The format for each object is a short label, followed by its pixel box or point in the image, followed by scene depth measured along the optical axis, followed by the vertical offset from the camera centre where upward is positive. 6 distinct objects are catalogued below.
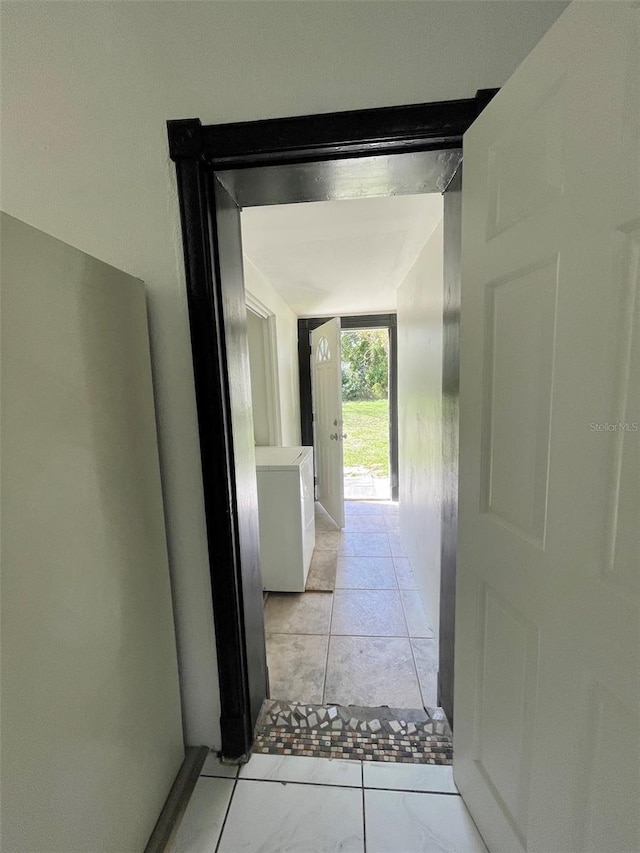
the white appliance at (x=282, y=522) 2.29 -0.89
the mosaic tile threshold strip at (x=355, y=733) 1.21 -1.29
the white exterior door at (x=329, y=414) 3.25 -0.26
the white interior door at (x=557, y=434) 0.53 -0.10
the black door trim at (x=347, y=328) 4.06 +0.30
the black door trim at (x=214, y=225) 0.90 +0.48
